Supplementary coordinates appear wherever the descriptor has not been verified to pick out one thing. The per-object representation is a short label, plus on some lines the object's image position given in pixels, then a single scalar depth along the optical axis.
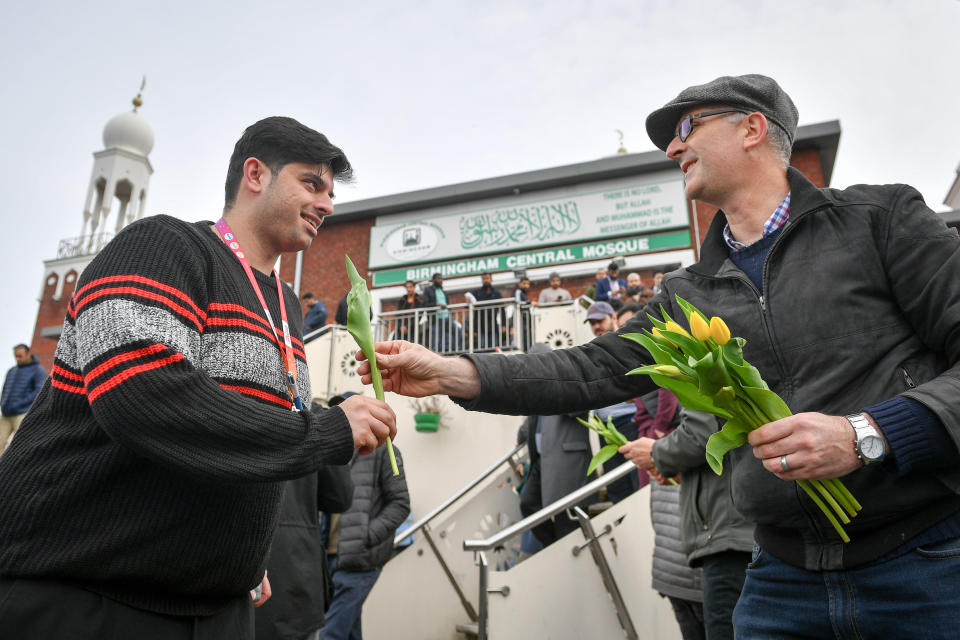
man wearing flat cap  1.61
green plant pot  10.58
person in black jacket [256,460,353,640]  3.65
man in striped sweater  1.61
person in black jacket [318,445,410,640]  5.16
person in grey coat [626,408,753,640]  2.87
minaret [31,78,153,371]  38.62
